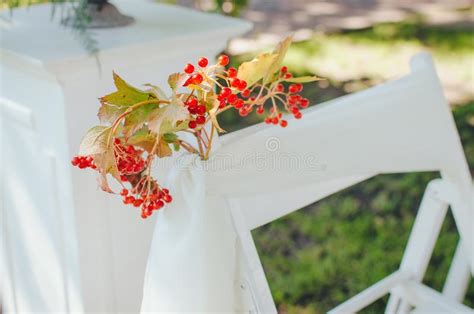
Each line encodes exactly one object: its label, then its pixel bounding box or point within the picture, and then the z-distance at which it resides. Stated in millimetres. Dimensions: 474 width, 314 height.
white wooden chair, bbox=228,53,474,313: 1356
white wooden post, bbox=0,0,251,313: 1457
